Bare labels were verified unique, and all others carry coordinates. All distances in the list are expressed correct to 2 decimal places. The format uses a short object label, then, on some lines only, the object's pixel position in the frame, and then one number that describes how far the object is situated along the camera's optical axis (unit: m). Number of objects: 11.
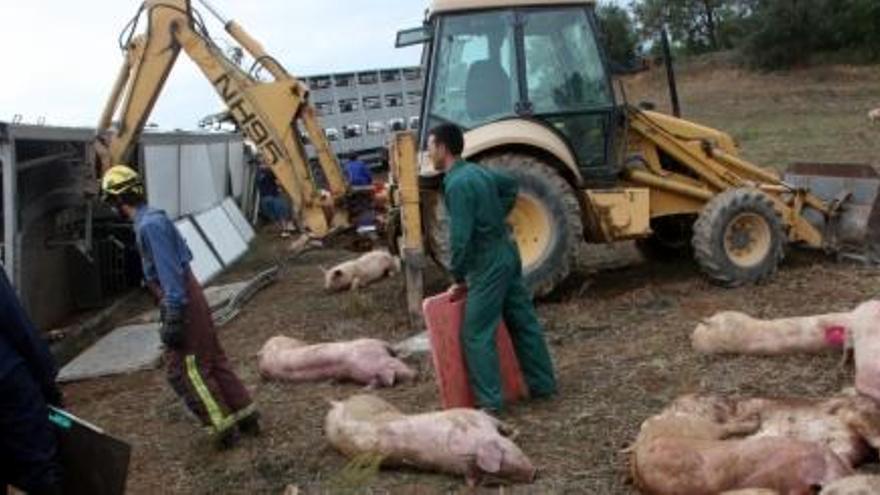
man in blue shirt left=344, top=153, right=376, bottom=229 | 12.55
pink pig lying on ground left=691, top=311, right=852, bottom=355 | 6.73
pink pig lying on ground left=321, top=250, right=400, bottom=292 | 11.71
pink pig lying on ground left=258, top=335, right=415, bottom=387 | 7.45
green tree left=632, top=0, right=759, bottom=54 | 42.12
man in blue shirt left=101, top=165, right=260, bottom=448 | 6.21
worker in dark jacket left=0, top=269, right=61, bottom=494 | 4.46
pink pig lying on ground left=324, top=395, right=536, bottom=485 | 5.28
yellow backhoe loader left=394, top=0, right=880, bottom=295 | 8.99
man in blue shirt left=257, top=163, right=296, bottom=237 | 20.19
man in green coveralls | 6.20
